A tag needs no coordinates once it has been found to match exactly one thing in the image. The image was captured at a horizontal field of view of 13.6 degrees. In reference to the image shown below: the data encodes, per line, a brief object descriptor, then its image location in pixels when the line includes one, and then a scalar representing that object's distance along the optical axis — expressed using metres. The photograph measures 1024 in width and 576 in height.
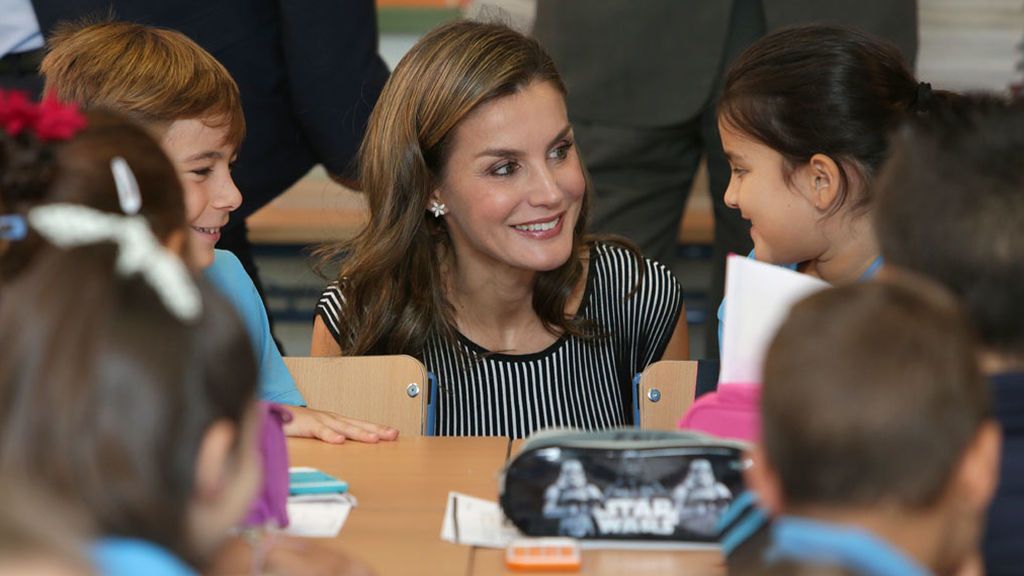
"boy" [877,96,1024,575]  3.21
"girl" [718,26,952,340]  3.74
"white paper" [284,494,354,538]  3.42
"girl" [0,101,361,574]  3.08
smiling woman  3.87
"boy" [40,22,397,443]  3.78
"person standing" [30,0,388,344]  4.13
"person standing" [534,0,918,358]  4.24
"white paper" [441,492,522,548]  3.40
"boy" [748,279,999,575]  3.08
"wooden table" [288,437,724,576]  3.35
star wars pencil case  3.37
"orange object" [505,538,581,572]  3.34
